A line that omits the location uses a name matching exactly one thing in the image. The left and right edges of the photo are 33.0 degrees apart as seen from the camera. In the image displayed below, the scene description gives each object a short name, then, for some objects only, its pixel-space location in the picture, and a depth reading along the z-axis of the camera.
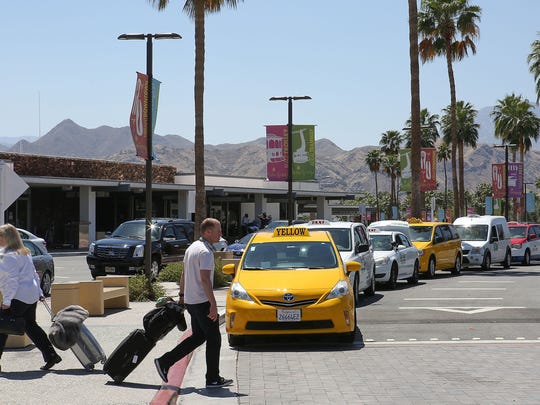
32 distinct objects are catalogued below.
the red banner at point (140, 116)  20.38
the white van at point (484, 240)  34.12
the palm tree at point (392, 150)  107.81
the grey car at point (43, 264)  21.45
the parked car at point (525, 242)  39.53
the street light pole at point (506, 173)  56.59
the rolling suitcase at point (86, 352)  10.79
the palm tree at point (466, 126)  75.88
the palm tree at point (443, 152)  104.94
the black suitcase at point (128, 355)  9.93
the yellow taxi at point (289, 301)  12.77
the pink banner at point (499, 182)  59.88
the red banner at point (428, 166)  44.88
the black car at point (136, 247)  27.09
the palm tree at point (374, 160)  118.62
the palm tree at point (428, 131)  89.50
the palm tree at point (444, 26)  50.50
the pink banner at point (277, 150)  36.31
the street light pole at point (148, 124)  20.45
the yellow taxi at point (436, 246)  29.42
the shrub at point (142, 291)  20.17
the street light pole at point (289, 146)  33.84
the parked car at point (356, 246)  19.44
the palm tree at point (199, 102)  26.06
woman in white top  10.76
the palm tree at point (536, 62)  62.72
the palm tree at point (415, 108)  35.91
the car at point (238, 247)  34.19
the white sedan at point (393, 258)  24.14
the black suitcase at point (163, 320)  10.08
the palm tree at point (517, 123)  74.19
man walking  9.71
